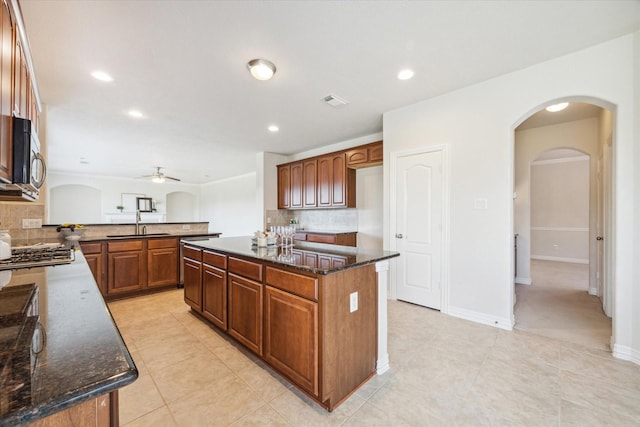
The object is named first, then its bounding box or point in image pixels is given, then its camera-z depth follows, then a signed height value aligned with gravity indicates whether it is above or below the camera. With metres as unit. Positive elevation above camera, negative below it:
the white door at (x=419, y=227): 3.27 -0.19
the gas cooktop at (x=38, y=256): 1.66 -0.32
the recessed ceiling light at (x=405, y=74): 2.68 +1.45
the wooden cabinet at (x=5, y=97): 1.12 +0.54
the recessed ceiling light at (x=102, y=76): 2.64 +1.42
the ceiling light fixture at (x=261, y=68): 2.46 +1.38
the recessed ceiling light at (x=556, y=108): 3.30 +1.35
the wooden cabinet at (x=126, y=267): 3.74 -0.78
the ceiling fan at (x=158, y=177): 5.98 +0.83
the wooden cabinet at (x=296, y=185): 5.56 +0.60
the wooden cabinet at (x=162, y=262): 4.07 -0.77
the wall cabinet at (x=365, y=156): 4.26 +0.97
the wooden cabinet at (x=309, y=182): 5.26 +0.64
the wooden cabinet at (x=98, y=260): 3.57 -0.64
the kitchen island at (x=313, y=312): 1.63 -0.71
